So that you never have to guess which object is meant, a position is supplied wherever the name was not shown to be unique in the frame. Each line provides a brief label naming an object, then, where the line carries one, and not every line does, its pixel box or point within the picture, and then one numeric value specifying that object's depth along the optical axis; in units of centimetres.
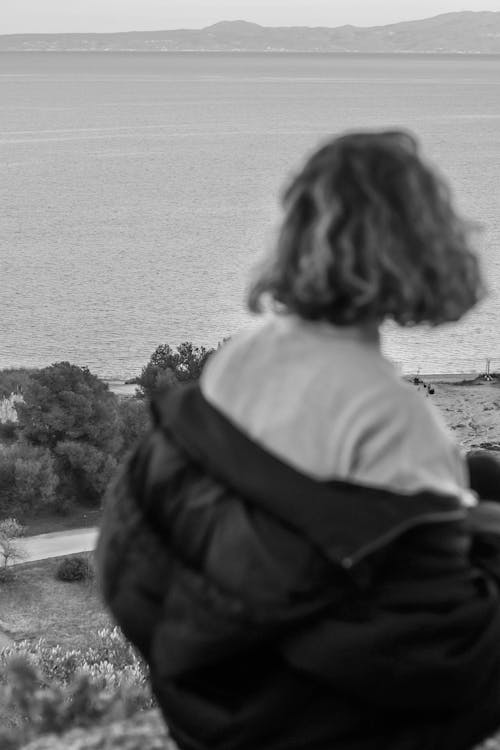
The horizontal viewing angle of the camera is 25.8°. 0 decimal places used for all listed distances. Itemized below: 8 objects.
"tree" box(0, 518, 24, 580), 1894
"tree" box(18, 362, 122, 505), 2377
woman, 246
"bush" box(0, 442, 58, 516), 2219
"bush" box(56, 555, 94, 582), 1844
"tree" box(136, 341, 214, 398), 3062
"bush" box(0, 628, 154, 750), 392
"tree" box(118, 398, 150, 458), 2569
